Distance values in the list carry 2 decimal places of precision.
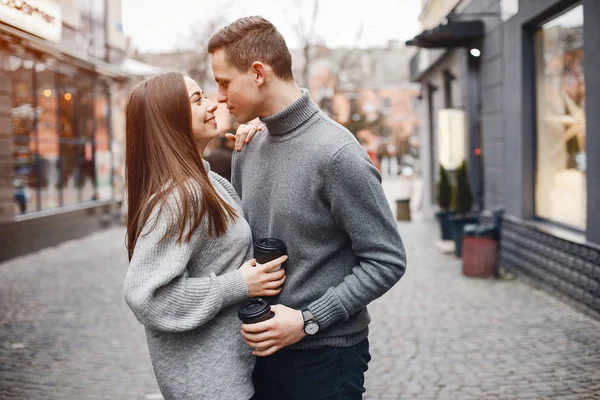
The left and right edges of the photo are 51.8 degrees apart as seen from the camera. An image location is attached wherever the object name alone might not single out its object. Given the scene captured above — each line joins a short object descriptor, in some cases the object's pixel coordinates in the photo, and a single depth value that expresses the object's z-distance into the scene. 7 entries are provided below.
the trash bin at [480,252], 8.46
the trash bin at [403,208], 16.89
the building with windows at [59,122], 11.10
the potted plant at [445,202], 11.55
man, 1.90
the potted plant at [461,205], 10.20
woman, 1.88
